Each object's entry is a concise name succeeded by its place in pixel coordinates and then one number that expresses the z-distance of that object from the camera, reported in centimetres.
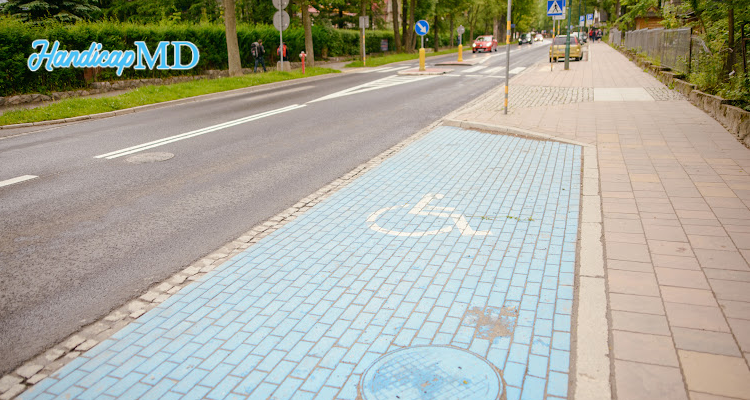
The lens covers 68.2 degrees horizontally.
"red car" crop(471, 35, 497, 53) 5731
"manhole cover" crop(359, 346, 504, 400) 331
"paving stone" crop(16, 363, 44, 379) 371
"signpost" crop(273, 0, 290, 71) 2462
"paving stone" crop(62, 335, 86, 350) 402
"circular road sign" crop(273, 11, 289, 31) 2552
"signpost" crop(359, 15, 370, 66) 3393
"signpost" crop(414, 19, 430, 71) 3470
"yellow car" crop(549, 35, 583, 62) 3481
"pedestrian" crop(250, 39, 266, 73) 3016
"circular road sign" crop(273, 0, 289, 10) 2449
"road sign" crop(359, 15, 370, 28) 3393
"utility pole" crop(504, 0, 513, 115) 1300
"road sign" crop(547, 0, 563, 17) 2370
